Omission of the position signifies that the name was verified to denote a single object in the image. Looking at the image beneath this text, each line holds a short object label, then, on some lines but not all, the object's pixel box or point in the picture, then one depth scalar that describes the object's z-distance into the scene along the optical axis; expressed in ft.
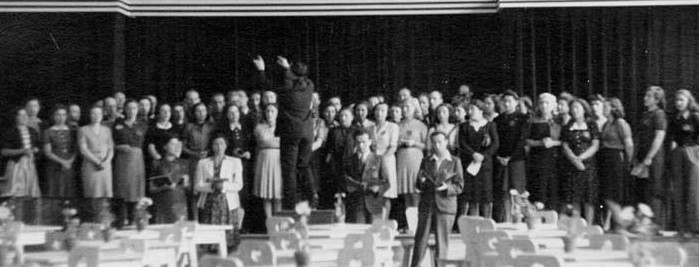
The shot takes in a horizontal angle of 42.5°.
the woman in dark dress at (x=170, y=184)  34.32
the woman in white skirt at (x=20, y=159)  33.53
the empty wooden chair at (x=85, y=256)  17.02
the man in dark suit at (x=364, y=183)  34.04
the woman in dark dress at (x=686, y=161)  30.86
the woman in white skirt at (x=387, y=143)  34.45
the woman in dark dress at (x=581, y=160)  33.50
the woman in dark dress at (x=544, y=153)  33.86
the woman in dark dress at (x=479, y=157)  33.91
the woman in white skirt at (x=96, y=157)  34.50
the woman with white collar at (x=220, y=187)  31.99
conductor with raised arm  32.17
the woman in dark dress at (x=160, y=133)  35.04
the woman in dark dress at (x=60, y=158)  34.32
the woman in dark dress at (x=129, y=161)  34.86
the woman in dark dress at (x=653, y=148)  32.91
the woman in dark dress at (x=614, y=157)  33.71
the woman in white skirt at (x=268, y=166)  34.30
